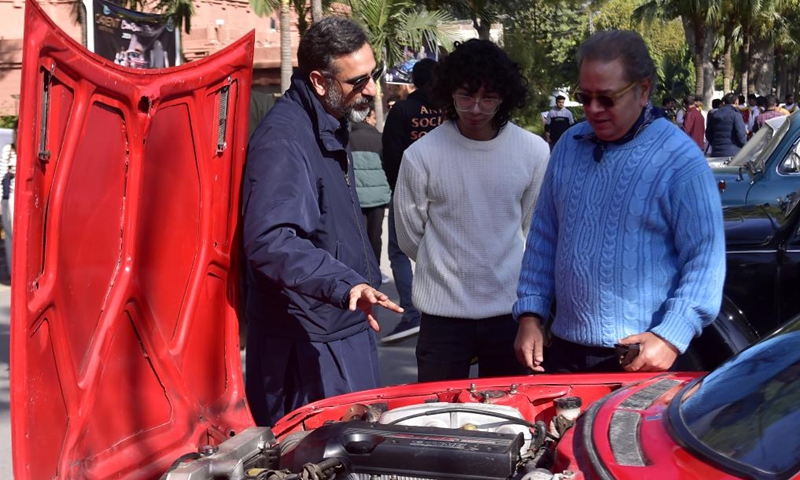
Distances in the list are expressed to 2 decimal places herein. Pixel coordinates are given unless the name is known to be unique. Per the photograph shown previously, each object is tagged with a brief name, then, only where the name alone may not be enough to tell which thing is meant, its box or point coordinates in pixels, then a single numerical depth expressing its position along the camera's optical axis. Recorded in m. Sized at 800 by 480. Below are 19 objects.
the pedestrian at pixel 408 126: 7.34
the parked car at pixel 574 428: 2.25
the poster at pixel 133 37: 14.97
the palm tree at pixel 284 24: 19.72
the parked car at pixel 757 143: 10.26
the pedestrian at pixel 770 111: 20.23
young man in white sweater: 4.12
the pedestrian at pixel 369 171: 8.22
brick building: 27.78
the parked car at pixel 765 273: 4.88
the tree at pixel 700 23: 39.09
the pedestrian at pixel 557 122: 18.06
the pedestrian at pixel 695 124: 19.59
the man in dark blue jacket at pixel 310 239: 3.27
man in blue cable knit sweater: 3.15
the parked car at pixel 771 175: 8.95
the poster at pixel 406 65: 20.20
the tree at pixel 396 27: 22.19
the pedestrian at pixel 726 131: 16.80
